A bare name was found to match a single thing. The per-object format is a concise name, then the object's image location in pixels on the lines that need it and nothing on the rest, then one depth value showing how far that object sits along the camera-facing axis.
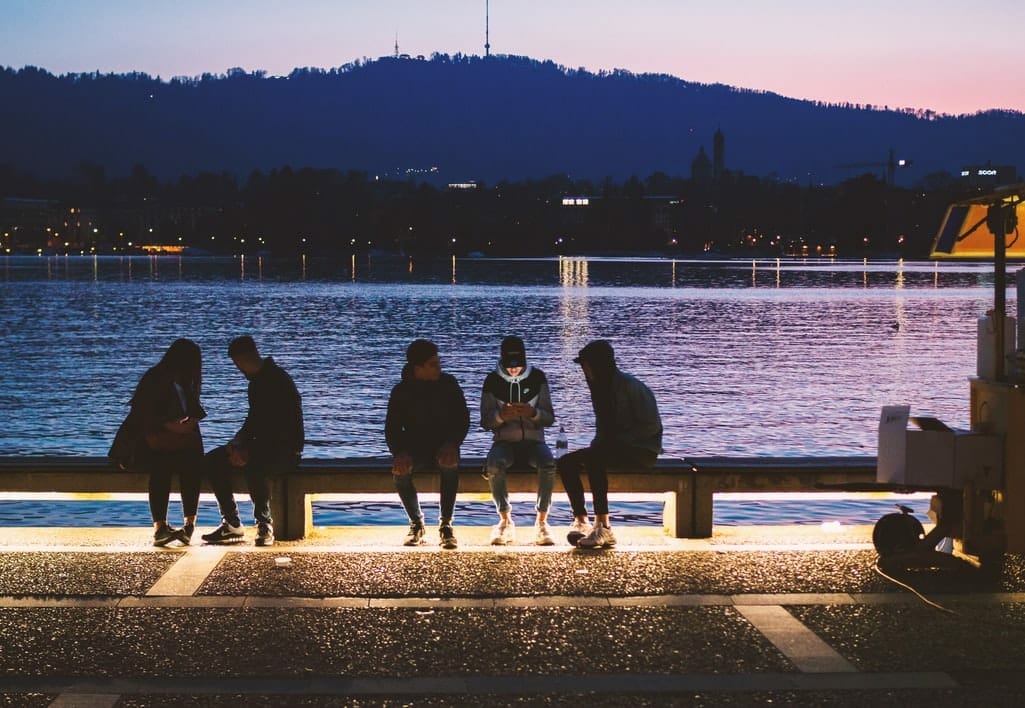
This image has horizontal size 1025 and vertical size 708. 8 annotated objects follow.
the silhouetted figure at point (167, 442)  9.37
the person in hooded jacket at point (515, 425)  9.46
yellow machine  8.62
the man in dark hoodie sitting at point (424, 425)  9.41
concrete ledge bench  9.39
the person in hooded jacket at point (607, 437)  9.39
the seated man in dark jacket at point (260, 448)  9.35
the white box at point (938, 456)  8.73
